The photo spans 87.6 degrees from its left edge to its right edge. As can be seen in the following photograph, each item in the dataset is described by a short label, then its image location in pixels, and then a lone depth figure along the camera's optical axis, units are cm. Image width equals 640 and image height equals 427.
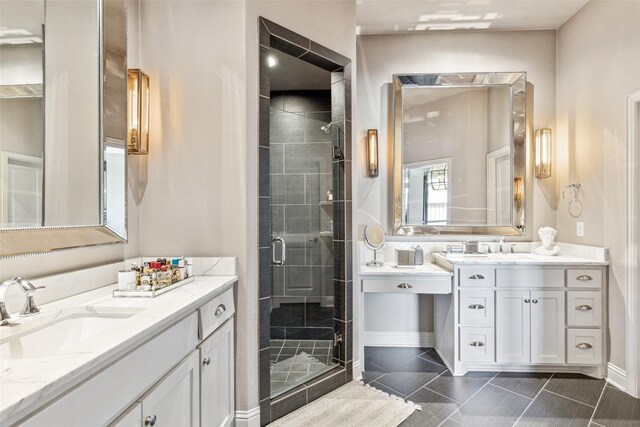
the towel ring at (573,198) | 294
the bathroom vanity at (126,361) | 76
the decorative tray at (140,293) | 153
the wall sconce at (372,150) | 320
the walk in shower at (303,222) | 212
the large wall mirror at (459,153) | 323
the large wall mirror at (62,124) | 127
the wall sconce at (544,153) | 314
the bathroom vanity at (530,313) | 266
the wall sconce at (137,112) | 188
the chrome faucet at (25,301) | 112
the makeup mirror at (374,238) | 306
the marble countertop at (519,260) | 265
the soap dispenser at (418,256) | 310
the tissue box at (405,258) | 297
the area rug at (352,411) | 209
